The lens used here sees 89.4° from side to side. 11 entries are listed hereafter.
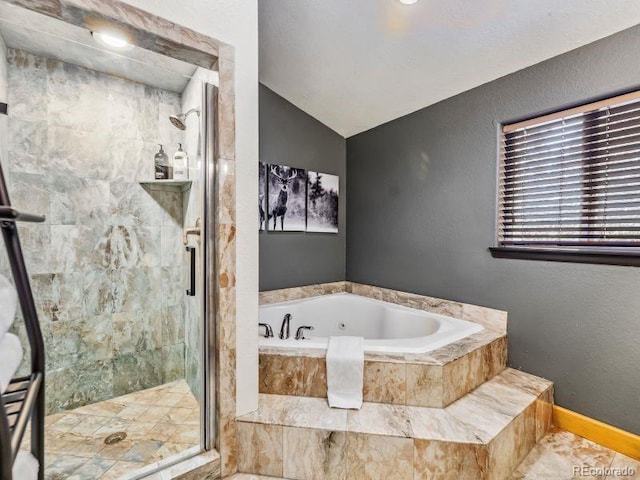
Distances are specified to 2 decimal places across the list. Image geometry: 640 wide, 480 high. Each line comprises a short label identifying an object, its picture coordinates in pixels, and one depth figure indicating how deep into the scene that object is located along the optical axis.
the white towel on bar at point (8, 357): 0.57
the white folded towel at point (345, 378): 1.69
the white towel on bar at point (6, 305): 0.56
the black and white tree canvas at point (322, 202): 3.10
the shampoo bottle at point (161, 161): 2.39
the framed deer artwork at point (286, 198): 2.86
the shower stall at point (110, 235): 1.67
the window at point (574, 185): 1.72
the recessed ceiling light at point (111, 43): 1.71
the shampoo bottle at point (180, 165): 2.25
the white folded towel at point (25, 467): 0.57
